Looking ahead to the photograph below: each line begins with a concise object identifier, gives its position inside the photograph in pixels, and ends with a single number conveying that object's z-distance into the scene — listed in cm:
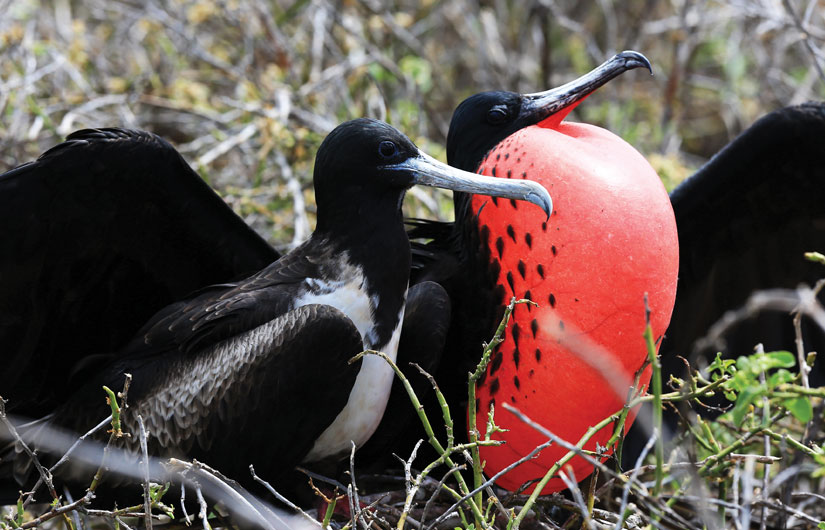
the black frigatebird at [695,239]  508
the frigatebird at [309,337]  480
